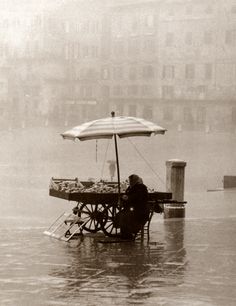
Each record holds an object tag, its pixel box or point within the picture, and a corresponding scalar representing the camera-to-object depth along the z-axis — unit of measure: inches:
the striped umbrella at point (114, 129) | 495.1
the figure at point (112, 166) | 1451.1
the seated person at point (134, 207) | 478.6
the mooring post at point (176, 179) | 681.5
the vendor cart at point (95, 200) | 491.1
